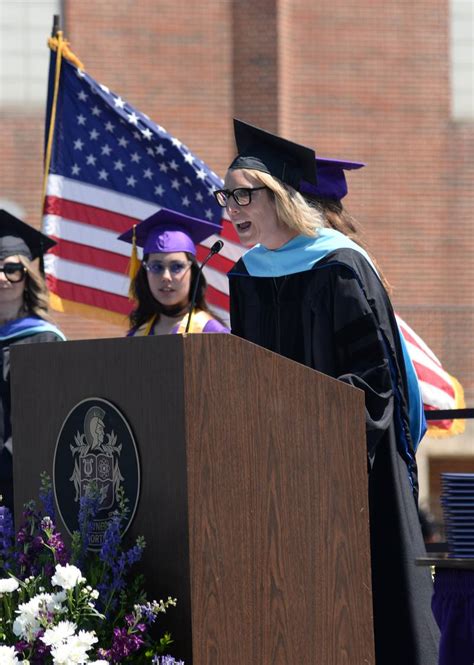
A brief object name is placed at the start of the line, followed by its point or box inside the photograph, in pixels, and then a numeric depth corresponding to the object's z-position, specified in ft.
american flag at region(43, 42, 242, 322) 54.85
